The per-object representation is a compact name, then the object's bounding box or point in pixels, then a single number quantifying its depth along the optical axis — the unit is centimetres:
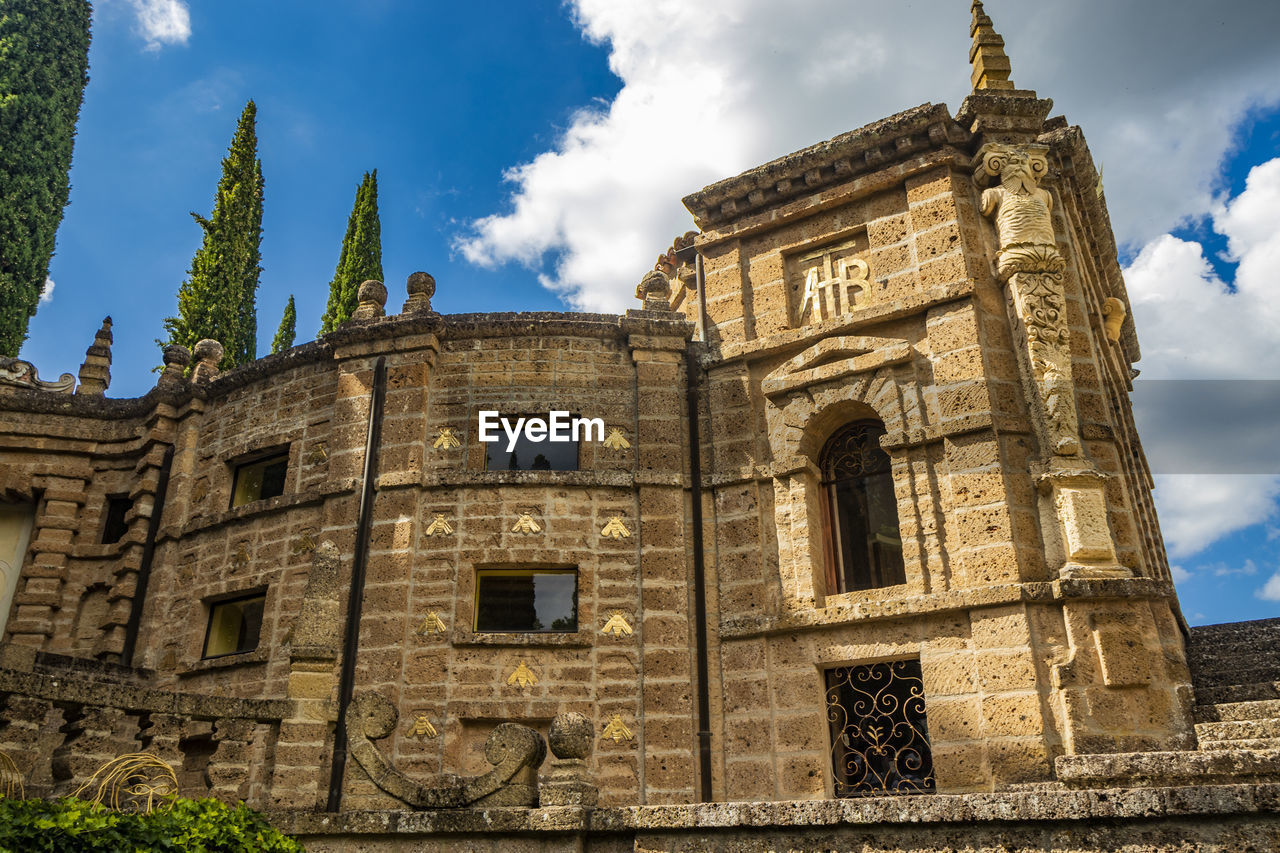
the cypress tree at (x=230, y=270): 2398
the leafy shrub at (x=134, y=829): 496
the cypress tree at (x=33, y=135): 2230
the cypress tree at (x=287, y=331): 2767
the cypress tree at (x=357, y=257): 2563
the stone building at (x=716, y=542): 938
